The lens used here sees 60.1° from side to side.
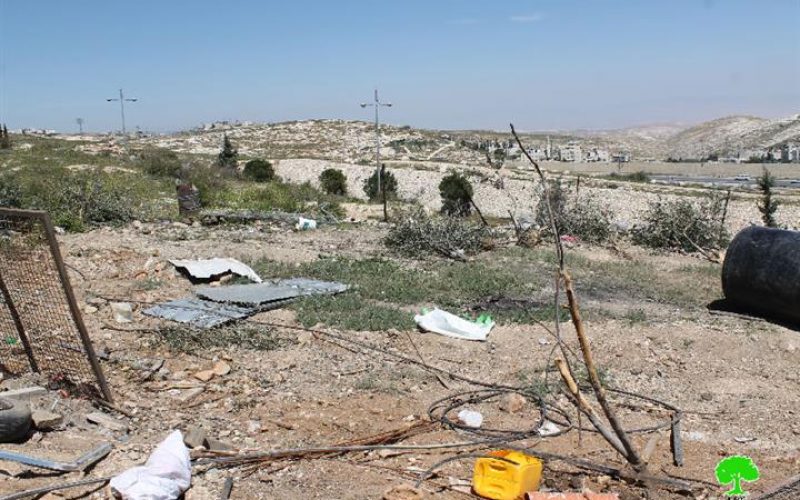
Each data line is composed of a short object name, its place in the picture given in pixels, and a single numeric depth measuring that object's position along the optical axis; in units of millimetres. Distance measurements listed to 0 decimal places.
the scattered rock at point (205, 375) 5188
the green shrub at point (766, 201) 14104
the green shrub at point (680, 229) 11492
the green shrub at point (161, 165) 23000
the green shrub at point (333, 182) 24253
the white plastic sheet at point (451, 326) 6301
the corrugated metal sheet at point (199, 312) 6301
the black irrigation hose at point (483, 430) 3842
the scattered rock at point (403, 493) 3385
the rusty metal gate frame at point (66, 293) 4000
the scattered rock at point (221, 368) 5289
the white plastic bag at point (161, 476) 3236
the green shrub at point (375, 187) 22927
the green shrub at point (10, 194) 11656
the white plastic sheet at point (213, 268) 8000
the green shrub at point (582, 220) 11812
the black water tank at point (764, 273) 6559
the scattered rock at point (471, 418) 4562
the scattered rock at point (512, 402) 4841
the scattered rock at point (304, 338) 6086
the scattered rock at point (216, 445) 3988
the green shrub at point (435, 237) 10109
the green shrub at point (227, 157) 29125
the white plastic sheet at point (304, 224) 12148
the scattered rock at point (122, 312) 6429
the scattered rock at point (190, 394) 4827
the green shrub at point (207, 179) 15708
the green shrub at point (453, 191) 20528
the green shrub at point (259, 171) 26278
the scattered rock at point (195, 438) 3939
